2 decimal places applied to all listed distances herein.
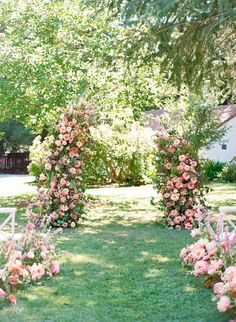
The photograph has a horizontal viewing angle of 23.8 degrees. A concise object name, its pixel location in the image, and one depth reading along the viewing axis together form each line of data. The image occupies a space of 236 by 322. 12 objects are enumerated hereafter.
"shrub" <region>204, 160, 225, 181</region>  27.15
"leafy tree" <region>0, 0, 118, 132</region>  14.17
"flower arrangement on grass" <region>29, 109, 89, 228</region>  10.53
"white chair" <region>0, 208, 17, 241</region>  5.96
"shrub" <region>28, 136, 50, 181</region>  25.15
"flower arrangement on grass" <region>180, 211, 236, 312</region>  4.45
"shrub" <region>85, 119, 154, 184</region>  22.28
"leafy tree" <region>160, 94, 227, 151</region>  24.50
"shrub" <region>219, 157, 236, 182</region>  25.73
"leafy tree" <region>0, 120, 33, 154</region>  37.53
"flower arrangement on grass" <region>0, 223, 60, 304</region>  5.28
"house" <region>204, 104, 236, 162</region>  31.80
